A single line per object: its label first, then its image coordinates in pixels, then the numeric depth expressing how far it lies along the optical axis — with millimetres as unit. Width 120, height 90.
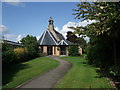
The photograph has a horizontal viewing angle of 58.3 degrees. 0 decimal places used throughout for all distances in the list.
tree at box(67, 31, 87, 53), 15970
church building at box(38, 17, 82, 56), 28265
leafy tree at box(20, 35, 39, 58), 19901
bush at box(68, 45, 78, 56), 25682
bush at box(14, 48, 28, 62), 15402
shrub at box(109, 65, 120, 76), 6525
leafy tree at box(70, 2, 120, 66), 6252
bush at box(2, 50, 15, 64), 9748
